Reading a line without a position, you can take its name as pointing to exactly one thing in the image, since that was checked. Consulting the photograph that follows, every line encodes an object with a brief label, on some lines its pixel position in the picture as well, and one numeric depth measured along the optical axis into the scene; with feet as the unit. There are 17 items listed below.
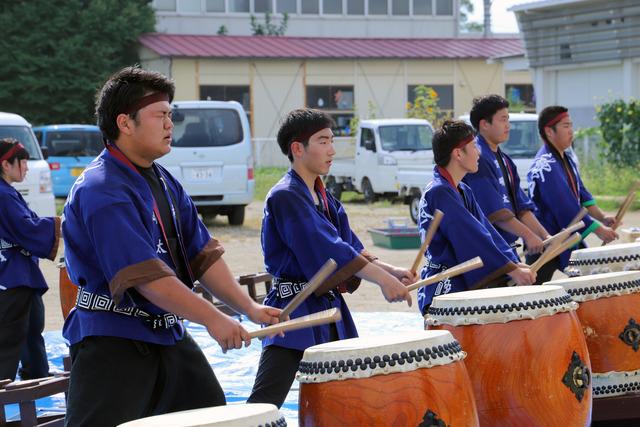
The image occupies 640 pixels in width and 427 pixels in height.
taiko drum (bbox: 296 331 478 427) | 10.91
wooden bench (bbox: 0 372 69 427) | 16.02
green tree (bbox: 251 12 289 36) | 107.96
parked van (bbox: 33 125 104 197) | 69.56
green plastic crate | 42.37
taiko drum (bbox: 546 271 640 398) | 15.01
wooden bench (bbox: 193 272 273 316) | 26.17
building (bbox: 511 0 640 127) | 67.00
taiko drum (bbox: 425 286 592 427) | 12.71
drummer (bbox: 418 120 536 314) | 16.78
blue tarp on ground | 19.98
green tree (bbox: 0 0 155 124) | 92.89
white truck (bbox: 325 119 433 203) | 62.64
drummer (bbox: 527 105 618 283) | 22.54
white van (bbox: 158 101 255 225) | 49.03
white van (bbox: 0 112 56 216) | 41.42
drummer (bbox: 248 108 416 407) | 14.61
